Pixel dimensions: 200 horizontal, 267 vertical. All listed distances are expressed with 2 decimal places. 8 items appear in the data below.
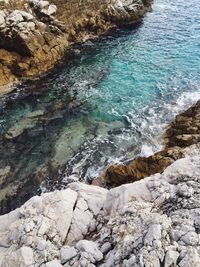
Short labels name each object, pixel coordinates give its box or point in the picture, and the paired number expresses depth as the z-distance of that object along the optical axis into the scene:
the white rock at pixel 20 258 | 7.67
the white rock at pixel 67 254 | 7.58
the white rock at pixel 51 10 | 24.37
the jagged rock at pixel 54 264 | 7.46
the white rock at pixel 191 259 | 6.51
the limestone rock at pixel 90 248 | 7.40
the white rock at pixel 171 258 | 6.65
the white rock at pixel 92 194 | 9.02
